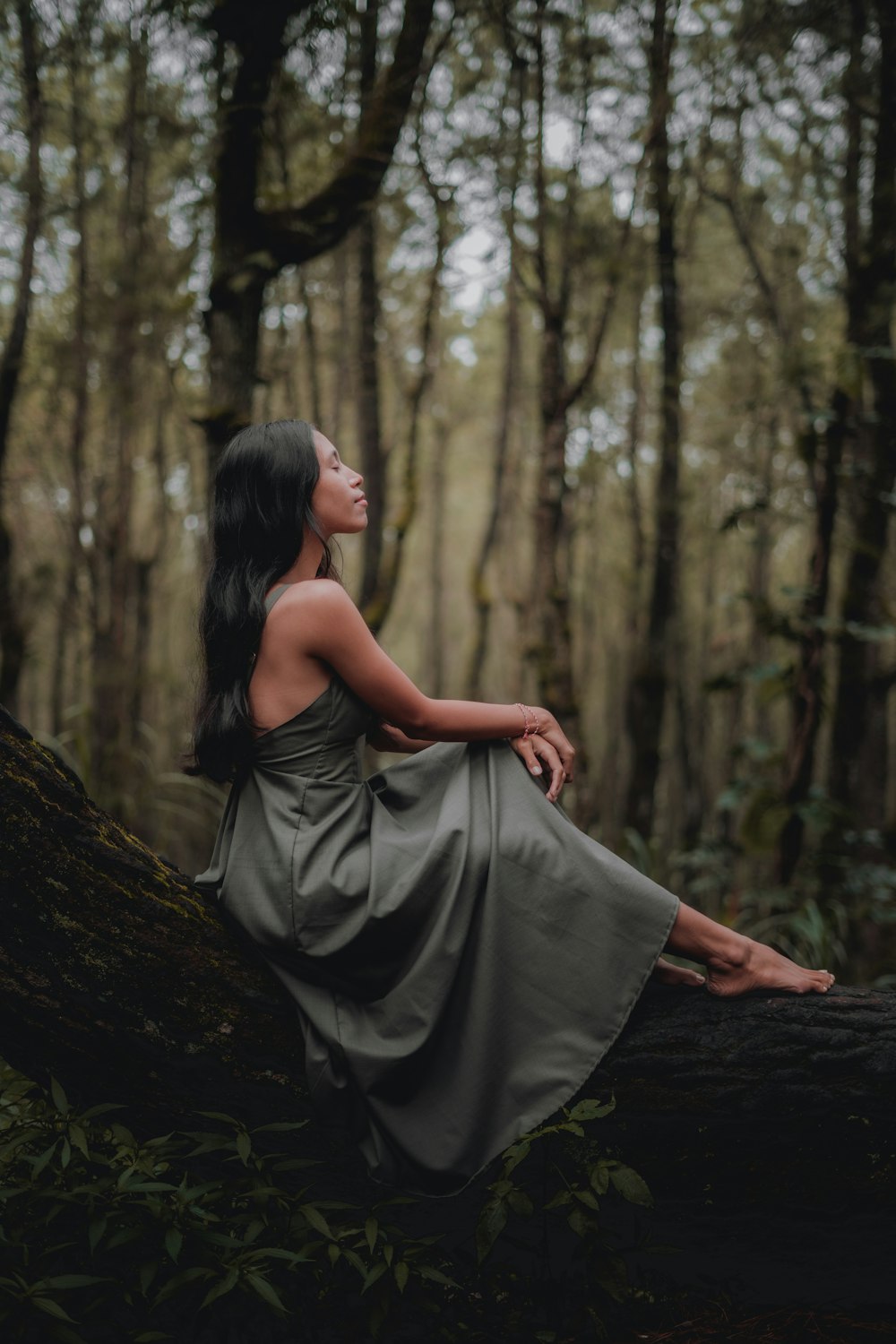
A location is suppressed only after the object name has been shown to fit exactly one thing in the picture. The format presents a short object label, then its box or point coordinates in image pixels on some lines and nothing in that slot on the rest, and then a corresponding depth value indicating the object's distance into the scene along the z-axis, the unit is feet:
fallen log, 6.14
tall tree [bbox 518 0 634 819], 15.39
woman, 6.29
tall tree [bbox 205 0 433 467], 10.73
